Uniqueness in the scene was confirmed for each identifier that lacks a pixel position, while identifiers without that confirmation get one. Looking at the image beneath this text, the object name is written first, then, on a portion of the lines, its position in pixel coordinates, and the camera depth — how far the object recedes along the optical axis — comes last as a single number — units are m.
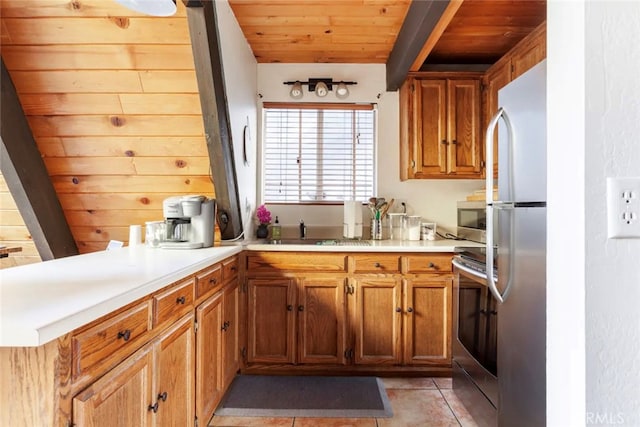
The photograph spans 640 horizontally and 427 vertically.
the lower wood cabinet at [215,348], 1.60
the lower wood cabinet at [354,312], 2.31
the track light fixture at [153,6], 1.19
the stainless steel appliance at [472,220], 2.57
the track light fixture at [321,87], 2.96
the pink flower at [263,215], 2.87
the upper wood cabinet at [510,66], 2.12
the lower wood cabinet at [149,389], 0.87
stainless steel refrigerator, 1.15
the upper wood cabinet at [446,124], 2.73
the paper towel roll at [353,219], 2.82
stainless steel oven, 1.57
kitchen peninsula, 0.73
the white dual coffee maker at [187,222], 1.98
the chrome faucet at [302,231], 2.96
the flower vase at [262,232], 2.87
